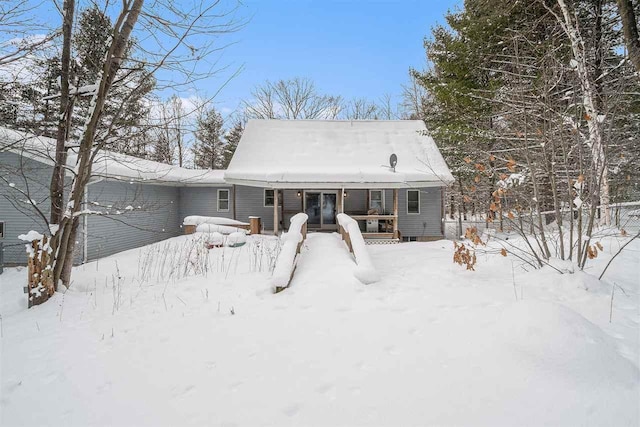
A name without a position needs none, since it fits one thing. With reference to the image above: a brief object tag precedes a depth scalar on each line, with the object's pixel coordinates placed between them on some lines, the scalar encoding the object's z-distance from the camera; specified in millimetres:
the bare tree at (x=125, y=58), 4344
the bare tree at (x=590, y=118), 4234
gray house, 10805
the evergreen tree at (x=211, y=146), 25109
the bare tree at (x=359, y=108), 27266
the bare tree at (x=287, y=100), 25531
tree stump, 4211
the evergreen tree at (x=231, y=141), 25562
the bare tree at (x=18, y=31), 4109
